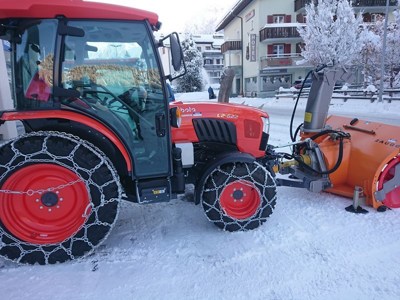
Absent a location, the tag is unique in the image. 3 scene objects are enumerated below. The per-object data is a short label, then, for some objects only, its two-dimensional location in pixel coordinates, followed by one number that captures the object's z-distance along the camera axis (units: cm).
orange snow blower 331
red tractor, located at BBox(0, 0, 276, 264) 250
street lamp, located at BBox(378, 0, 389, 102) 1402
